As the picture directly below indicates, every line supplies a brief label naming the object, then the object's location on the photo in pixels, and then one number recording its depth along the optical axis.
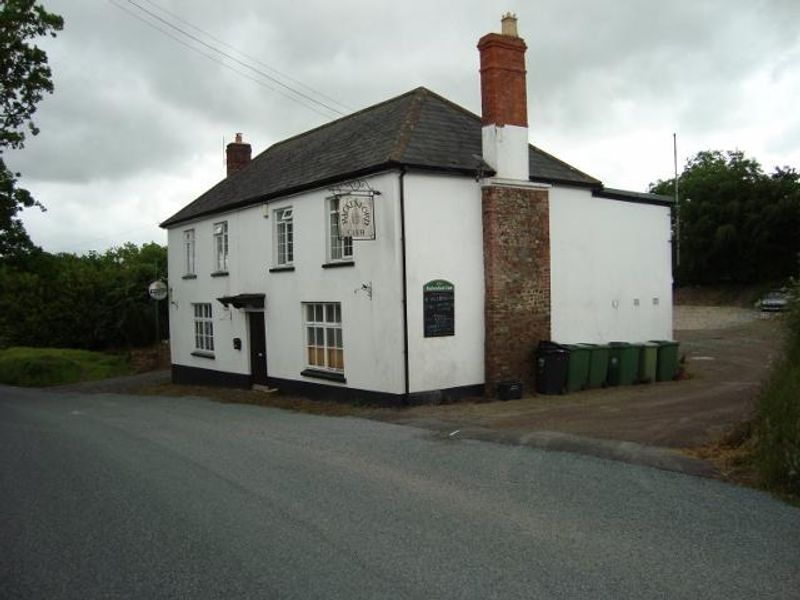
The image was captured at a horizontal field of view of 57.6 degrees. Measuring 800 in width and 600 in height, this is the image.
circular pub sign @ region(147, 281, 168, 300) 26.18
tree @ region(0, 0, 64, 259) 20.83
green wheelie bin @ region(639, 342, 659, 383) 18.00
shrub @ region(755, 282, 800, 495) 7.23
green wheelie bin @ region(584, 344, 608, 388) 16.83
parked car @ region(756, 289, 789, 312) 39.02
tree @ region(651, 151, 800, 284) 51.44
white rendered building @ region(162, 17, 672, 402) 15.02
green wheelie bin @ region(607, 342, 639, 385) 17.42
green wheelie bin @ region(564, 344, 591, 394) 16.39
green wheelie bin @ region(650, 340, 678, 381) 18.44
